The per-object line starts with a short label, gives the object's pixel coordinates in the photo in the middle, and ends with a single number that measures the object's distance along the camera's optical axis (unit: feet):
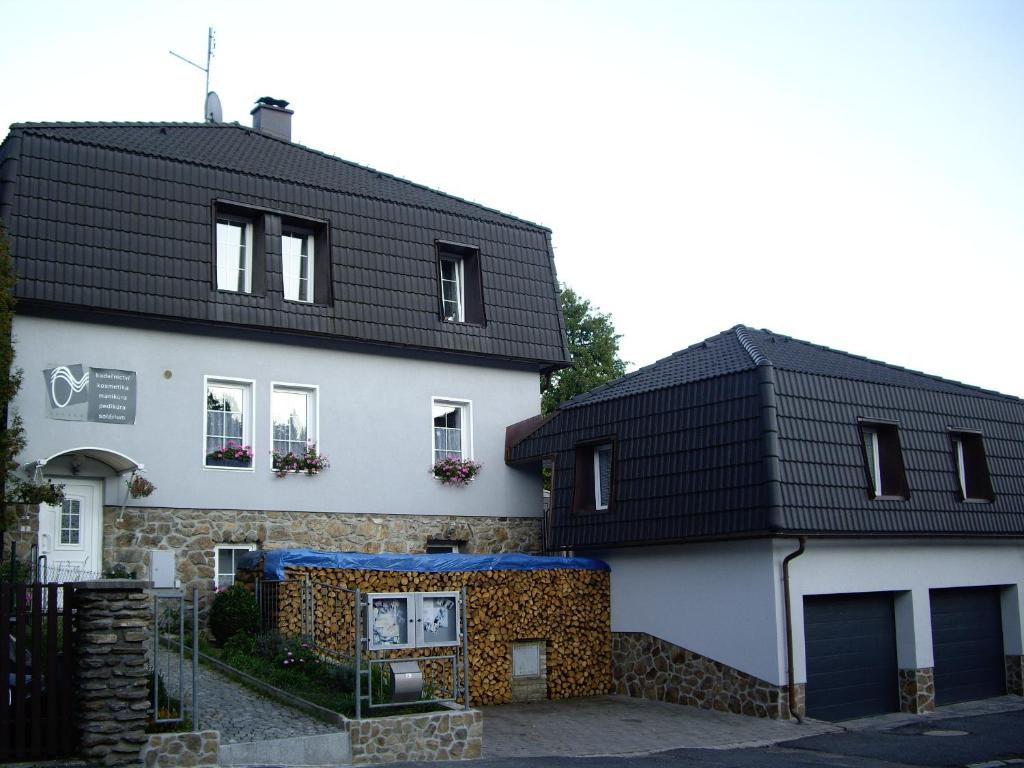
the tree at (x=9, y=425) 47.93
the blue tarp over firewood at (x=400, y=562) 54.03
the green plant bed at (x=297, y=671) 44.27
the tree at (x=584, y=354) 131.85
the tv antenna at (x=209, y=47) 81.91
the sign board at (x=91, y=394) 55.93
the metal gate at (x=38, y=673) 35.78
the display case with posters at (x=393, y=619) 48.42
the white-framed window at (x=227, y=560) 60.18
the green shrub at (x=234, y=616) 53.26
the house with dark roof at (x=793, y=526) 56.34
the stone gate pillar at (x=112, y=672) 36.14
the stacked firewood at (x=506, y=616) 53.88
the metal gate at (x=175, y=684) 38.37
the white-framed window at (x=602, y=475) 67.56
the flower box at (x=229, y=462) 61.11
